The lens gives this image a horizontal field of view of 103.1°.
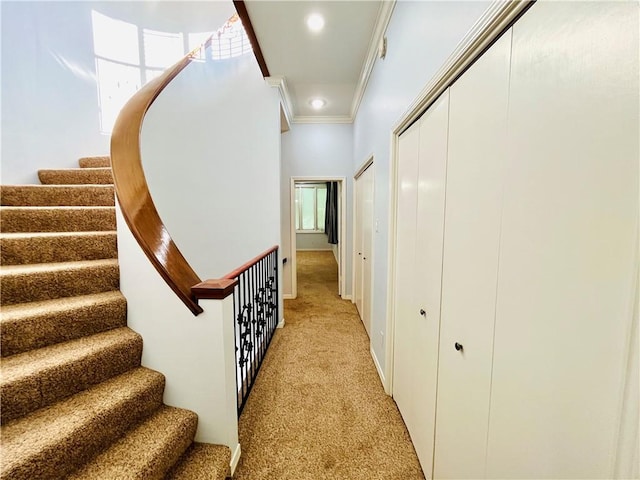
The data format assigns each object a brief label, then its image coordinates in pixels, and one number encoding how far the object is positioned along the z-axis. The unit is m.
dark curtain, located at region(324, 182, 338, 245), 7.23
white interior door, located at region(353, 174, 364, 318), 3.52
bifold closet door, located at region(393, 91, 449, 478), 1.20
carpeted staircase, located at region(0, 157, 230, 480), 0.98
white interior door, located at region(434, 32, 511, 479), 0.81
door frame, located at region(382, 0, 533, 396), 0.72
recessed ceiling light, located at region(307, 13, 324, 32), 2.01
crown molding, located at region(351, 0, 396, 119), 1.78
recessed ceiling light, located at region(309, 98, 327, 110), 3.47
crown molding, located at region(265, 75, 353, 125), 2.92
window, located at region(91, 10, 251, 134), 3.01
